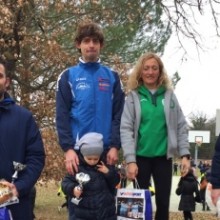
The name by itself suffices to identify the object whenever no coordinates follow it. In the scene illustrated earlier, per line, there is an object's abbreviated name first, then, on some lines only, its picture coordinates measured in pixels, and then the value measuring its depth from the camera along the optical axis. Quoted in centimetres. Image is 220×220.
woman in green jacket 466
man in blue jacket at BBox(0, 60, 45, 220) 383
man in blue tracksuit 451
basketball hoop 3603
